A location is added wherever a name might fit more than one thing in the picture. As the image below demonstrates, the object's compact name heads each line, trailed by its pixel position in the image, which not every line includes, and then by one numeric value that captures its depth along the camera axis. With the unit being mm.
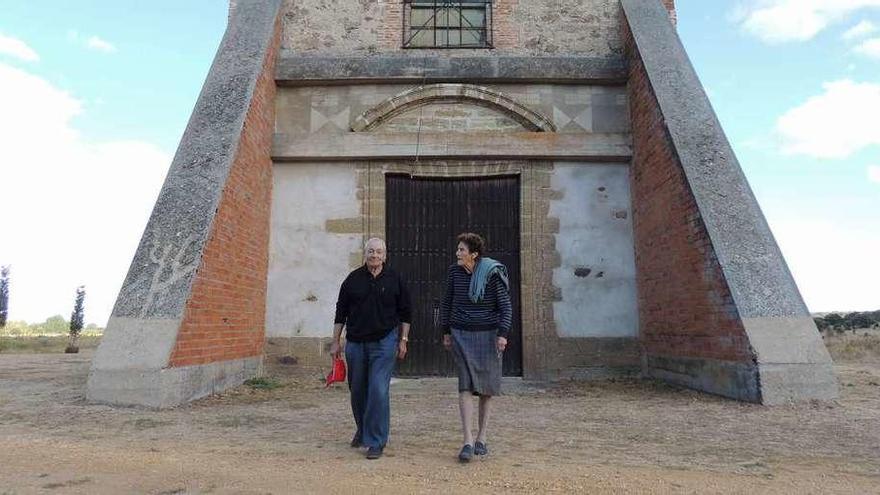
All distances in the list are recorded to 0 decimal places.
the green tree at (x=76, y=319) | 18844
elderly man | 4012
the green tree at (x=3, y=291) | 28531
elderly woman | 3848
